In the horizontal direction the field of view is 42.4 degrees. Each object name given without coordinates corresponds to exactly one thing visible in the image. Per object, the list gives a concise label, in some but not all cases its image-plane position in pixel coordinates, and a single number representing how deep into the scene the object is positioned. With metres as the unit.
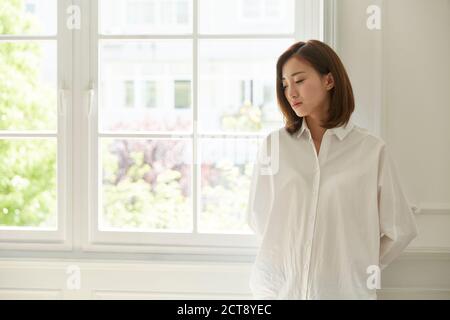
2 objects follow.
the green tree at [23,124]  2.88
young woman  2.13
